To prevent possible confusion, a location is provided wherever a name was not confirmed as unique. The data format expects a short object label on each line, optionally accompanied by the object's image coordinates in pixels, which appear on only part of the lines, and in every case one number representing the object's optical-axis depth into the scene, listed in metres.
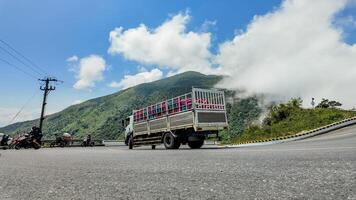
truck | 17.27
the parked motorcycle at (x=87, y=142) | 38.59
